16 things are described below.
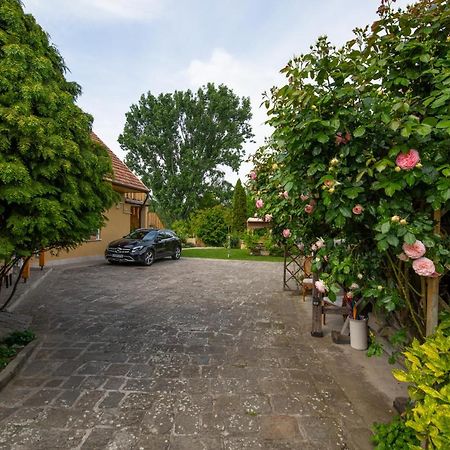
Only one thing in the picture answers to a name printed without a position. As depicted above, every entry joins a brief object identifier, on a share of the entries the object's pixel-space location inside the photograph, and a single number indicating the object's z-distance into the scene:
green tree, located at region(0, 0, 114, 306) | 2.97
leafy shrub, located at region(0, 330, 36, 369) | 3.69
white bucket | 4.33
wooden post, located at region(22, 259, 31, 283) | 8.16
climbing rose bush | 1.82
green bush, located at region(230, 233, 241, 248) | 24.02
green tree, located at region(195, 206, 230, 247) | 24.48
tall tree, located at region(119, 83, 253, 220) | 27.34
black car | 12.24
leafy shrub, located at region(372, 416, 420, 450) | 2.22
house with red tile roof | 12.62
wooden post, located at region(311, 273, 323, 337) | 4.91
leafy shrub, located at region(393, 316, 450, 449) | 1.56
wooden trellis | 8.09
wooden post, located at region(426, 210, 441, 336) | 2.15
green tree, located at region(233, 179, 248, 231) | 25.33
